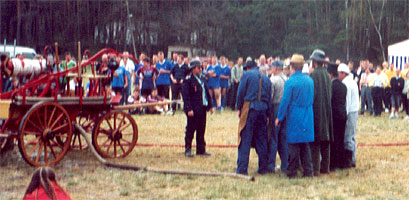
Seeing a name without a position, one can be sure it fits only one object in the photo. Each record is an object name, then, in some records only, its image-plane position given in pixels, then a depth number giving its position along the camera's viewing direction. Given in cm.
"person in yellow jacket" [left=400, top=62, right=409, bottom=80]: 2078
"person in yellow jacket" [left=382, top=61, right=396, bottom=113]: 2084
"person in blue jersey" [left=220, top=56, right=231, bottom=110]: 2133
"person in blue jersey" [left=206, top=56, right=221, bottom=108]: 2067
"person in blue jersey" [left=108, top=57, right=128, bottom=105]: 1878
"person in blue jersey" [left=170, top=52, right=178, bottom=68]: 2005
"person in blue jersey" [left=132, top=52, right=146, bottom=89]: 1950
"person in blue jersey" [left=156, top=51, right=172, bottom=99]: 1945
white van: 3239
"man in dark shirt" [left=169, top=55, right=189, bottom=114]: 1930
